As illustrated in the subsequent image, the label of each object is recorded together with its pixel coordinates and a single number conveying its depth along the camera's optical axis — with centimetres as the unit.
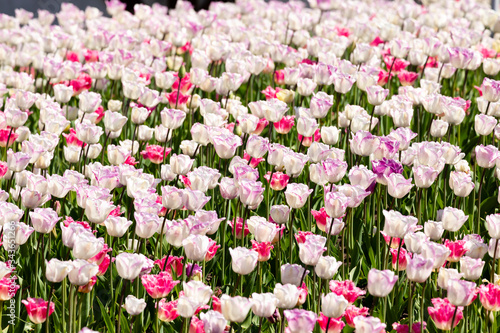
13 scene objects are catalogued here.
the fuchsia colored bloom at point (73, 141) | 674
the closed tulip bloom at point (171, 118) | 647
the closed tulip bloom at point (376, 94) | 695
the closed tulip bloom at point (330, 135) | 636
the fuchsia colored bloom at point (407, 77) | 855
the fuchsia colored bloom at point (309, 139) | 694
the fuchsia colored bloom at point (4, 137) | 680
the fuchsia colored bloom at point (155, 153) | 657
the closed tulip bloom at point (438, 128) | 648
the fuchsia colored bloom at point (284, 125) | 700
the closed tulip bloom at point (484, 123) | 642
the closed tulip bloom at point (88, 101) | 702
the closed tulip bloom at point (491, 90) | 692
